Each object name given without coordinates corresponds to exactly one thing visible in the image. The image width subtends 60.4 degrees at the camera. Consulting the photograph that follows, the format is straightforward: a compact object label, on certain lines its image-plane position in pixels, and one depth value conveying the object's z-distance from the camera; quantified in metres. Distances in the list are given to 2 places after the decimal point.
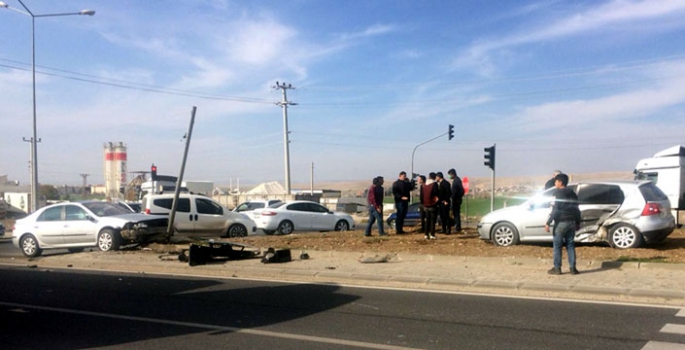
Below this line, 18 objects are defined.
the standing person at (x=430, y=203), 14.48
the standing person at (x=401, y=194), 15.68
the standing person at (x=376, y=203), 15.49
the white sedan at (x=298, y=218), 21.50
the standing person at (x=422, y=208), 15.00
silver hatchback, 11.84
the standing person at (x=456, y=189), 16.14
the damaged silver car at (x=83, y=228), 15.33
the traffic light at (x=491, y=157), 18.86
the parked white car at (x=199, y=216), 18.64
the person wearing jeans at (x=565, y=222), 10.02
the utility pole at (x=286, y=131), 52.06
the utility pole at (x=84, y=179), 132.11
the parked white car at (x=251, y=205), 26.25
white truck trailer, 23.30
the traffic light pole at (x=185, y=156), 15.11
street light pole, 23.81
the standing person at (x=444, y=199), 15.17
